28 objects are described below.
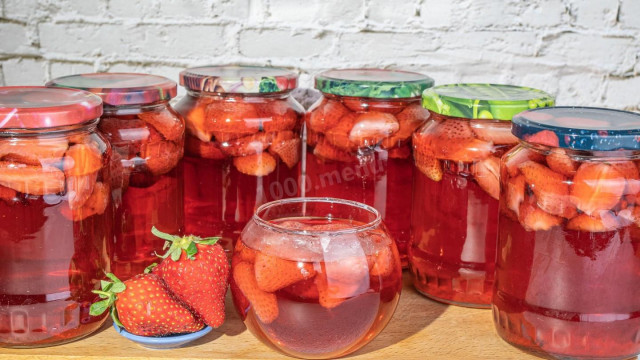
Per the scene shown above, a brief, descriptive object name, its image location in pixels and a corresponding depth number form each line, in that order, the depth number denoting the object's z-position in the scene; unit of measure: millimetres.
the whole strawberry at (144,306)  777
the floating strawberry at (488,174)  892
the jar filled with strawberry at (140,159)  917
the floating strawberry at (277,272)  742
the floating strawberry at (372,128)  994
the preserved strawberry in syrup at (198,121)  1014
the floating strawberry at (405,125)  1004
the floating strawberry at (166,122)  943
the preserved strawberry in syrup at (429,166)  932
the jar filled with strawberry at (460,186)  892
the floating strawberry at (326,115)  1018
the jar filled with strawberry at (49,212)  760
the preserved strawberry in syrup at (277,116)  1005
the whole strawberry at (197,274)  795
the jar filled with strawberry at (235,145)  997
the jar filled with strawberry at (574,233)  744
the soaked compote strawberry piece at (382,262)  766
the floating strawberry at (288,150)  1026
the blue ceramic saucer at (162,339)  806
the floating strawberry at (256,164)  1016
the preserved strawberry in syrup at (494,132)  890
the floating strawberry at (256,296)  767
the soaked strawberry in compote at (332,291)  742
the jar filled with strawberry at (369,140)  995
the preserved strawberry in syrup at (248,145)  1002
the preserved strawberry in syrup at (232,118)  992
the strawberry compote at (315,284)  746
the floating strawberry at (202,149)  1018
